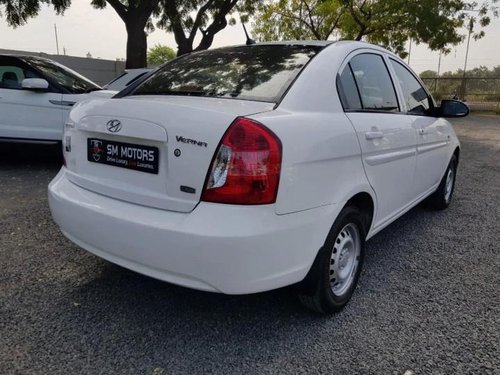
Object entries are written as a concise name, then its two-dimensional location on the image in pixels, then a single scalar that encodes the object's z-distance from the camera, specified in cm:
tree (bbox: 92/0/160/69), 1060
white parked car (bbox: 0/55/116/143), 571
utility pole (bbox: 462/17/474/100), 1867
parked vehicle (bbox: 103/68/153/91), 678
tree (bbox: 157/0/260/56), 1287
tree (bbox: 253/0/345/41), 2050
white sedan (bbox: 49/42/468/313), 188
